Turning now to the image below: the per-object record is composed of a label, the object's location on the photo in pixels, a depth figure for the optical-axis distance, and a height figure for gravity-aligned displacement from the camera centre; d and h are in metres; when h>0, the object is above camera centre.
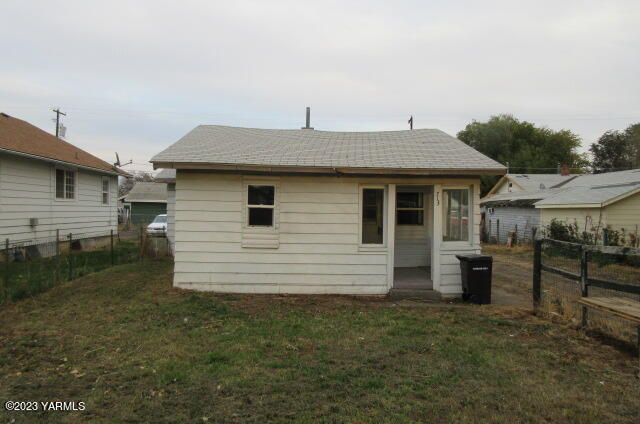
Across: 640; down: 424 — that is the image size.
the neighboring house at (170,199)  14.68 +0.46
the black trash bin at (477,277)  8.04 -1.25
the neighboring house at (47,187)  12.48 +0.82
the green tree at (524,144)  49.56 +9.37
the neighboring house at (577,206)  16.83 +0.56
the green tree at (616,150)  49.88 +8.97
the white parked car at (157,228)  23.94 -1.06
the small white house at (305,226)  8.64 -0.28
